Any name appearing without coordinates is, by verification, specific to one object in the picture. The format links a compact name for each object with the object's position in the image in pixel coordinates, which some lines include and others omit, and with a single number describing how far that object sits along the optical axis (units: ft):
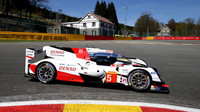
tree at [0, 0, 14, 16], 127.45
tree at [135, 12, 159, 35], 276.41
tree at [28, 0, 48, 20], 154.17
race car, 10.90
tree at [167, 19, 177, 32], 361.67
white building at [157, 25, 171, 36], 342.64
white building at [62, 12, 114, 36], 174.70
